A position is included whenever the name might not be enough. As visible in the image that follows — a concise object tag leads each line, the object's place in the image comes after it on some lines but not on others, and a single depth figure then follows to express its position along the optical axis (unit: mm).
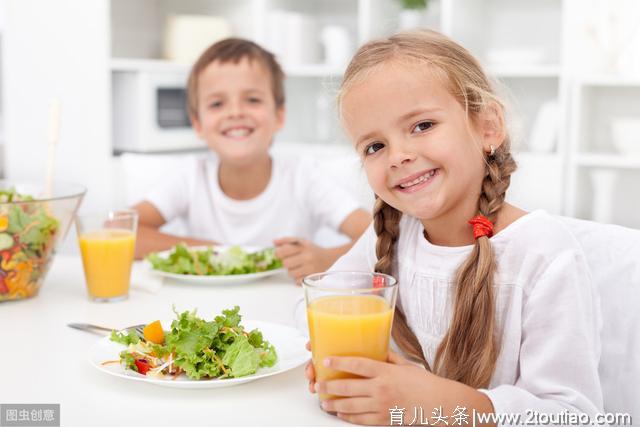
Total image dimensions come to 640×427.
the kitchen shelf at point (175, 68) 3152
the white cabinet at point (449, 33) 2988
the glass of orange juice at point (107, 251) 1397
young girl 877
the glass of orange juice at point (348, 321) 854
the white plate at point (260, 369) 924
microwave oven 3262
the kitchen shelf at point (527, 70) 3084
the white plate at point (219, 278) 1510
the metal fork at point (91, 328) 1184
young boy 2125
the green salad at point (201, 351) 949
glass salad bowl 1355
